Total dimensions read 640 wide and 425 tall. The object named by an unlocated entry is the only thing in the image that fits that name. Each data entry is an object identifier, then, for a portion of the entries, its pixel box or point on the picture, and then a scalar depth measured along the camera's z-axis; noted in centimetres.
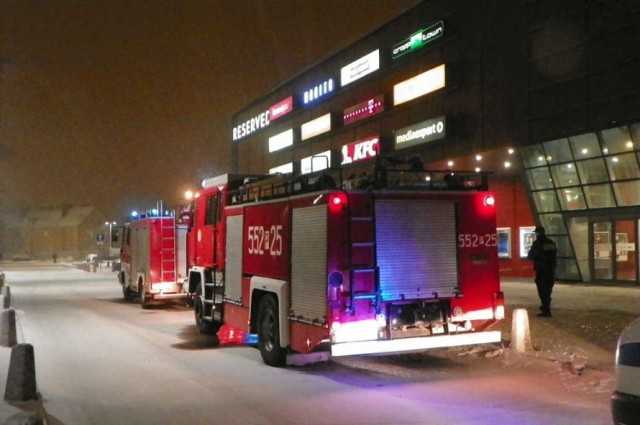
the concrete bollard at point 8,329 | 1220
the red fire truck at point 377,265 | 894
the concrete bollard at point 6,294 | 1642
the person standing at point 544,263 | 1396
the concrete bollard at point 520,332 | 1088
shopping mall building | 2231
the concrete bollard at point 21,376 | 761
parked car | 477
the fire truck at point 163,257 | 1945
